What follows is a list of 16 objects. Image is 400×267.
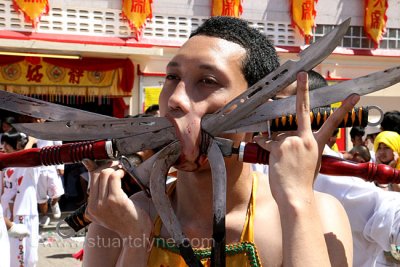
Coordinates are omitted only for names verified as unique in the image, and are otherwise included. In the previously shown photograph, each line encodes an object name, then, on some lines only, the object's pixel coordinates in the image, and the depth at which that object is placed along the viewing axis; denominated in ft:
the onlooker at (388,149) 11.60
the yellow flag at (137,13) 33.47
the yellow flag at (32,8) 31.24
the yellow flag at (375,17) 39.60
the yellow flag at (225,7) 35.17
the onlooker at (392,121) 17.79
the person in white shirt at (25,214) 18.98
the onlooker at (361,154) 13.26
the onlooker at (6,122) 25.40
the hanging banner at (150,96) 34.86
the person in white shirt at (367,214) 7.78
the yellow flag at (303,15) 37.19
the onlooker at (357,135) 26.78
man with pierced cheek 4.34
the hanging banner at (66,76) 31.65
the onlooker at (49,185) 24.99
